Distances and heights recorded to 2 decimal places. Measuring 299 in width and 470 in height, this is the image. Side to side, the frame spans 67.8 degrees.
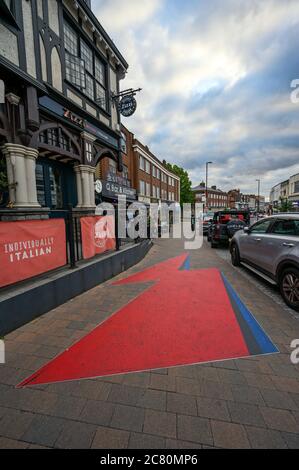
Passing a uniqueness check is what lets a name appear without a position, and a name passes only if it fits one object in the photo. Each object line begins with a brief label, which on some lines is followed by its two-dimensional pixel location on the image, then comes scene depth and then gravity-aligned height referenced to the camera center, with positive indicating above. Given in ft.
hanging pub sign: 36.01 +18.26
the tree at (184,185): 150.44 +21.51
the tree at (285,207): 114.42 +3.45
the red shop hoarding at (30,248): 11.24 -1.69
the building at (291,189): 179.52 +22.71
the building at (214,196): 263.04 +23.97
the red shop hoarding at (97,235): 17.77 -1.53
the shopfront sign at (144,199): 80.36 +6.61
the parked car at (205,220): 57.60 -1.34
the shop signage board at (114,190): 36.24 +4.87
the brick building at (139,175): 41.51 +14.20
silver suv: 13.99 -2.79
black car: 34.88 -1.47
